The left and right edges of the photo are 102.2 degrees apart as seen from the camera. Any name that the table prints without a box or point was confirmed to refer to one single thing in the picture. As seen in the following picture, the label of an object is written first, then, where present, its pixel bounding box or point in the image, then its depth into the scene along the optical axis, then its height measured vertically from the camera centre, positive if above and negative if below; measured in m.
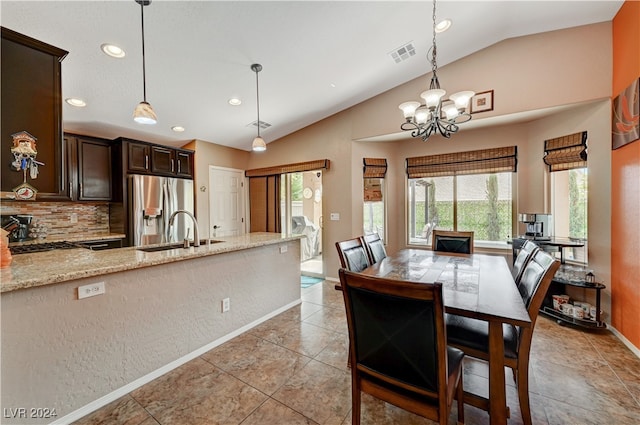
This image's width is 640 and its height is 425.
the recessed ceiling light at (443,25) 2.70 +1.95
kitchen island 1.45 -0.77
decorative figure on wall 1.68 +0.34
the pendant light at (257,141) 2.87 +0.81
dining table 1.40 -0.55
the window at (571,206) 3.17 +0.02
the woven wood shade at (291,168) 4.56 +0.79
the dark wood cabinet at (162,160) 4.00 +0.80
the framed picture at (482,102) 3.30 +1.38
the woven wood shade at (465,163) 3.80 +0.72
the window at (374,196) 4.49 +0.23
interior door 4.81 +0.17
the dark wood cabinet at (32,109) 1.67 +0.70
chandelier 2.17 +0.90
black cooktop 2.76 -0.39
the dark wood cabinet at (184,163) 4.30 +0.80
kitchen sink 2.52 -0.37
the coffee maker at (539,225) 3.19 -0.22
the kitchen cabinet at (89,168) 3.43 +0.61
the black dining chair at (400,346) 1.11 -0.65
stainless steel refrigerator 3.71 +0.06
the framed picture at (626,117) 2.26 +0.85
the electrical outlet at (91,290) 1.65 -0.51
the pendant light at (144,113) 1.92 +0.73
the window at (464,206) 3.96 +0.04
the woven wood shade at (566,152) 3.01 +0.69
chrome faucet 2.54 -0.28
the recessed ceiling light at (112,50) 2.31 +1.47
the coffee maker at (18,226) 3.04 -0.17
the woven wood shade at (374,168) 4.46 +0.72
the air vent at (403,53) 3.01 +1.88
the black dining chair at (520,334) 1.48 -0.81
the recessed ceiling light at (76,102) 2.93 +1.27
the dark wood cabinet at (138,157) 3.75 +0.80
